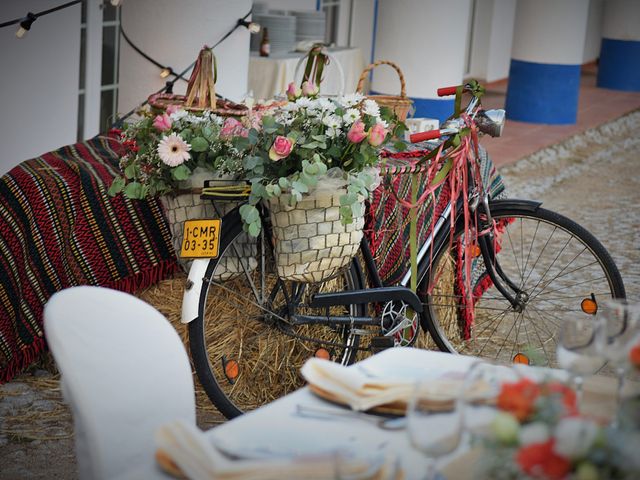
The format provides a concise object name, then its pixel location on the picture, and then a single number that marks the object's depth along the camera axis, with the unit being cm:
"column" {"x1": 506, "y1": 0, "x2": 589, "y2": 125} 1064
